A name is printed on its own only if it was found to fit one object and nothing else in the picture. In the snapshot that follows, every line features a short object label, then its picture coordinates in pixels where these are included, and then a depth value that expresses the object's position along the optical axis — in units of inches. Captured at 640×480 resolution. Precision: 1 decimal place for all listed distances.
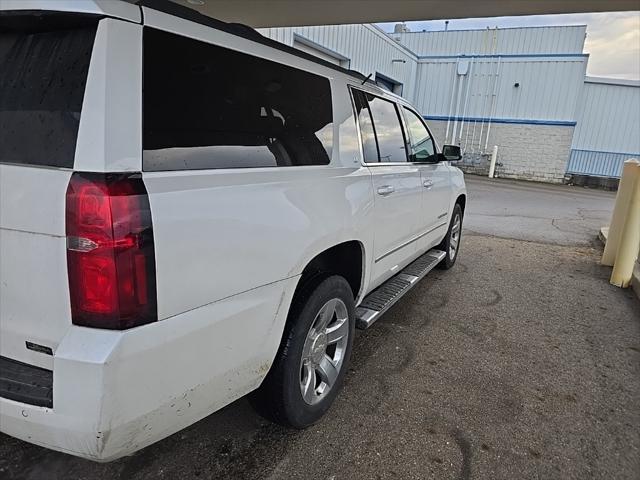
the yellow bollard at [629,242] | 203.6
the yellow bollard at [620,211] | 230.7
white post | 775.1
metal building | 737.6
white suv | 56.4
